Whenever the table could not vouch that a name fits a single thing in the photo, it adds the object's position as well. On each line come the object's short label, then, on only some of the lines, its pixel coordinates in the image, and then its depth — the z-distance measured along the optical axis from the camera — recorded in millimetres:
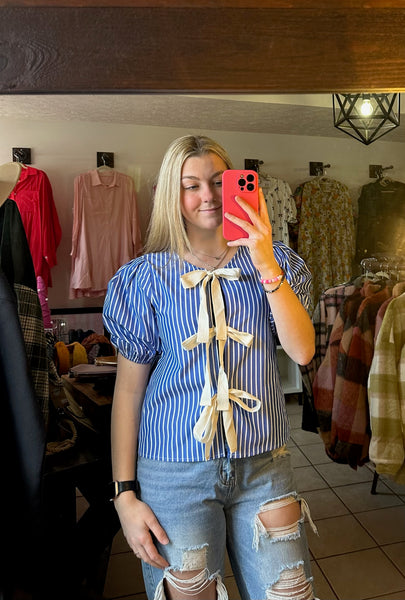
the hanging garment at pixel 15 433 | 621
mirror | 695
